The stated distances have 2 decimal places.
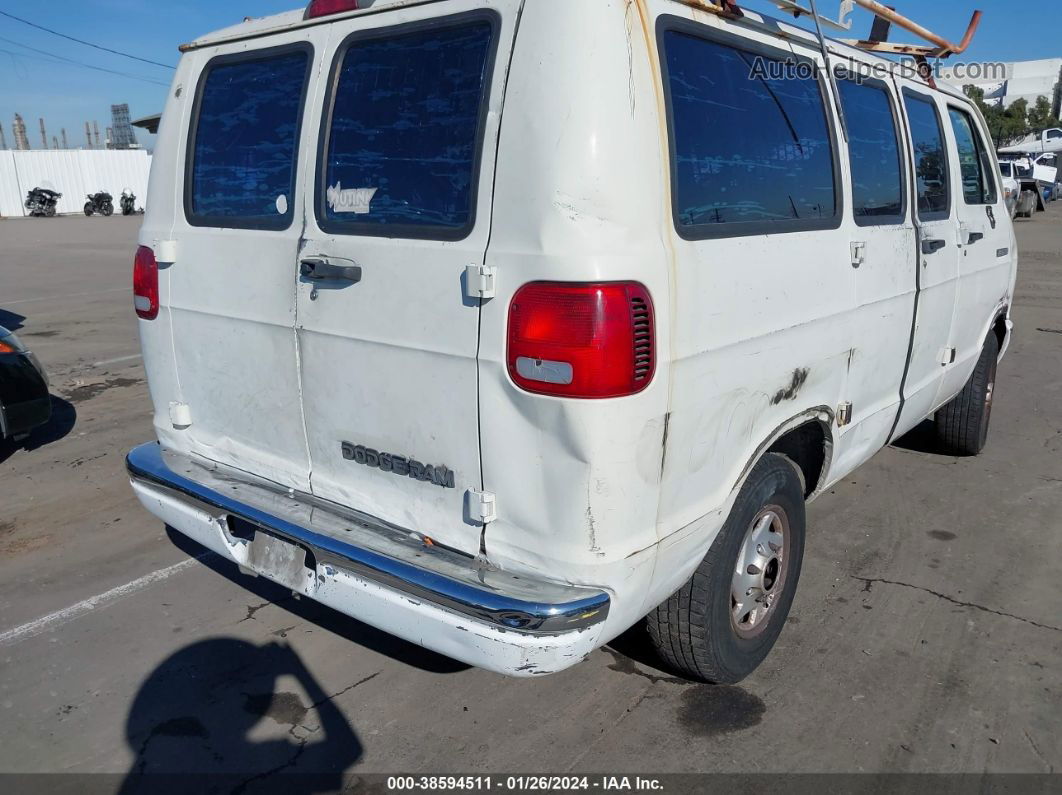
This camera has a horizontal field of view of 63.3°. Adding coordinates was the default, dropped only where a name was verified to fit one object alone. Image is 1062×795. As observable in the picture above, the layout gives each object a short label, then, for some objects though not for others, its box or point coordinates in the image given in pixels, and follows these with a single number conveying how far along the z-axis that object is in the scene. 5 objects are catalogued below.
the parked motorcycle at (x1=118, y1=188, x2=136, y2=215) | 38.62
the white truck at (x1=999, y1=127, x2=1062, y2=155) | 42.38
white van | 2.29
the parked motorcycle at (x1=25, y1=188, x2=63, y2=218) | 37.72
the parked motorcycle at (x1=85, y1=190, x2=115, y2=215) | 38.31
